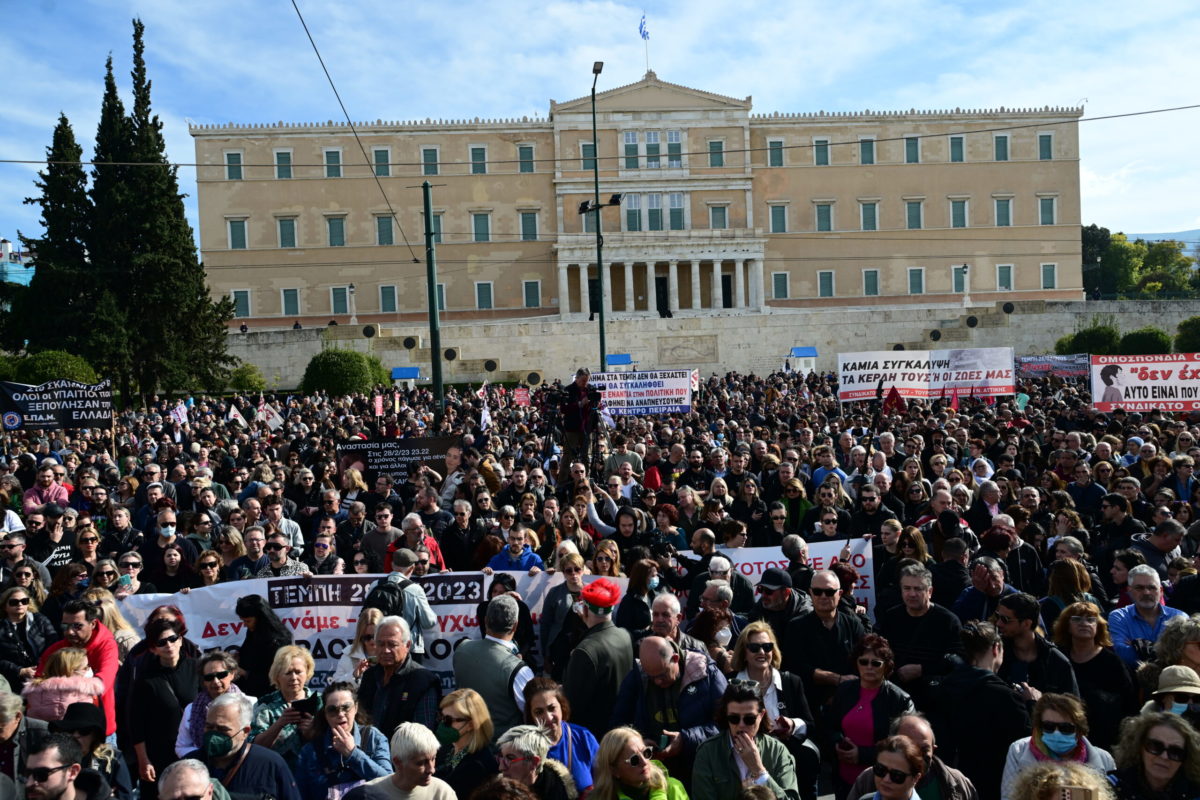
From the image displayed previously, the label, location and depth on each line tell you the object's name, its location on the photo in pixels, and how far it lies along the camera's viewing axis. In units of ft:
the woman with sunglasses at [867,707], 16.55
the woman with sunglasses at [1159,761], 13.12
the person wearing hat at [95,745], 14.92
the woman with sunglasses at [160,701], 17.81
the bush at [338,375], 107.14
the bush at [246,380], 124.98
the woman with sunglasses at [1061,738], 14.15
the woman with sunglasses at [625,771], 13.29
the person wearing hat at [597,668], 17.38
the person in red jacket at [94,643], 18.35
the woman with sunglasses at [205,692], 16.47
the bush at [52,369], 76.95
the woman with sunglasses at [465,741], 14.70
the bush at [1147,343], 121.70
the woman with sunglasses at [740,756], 14.39
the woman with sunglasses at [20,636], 19.95
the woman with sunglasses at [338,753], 14.98
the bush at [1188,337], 126.41
